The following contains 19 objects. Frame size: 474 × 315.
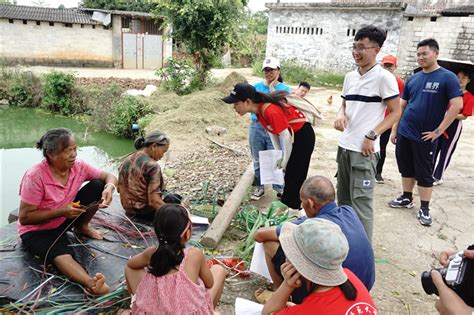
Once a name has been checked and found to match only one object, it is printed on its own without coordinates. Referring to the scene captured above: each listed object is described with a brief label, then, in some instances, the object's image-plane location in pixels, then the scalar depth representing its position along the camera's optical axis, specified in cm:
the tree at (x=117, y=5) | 2523
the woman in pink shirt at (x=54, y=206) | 272
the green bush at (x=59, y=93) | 1306
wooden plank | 347
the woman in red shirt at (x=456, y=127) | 456
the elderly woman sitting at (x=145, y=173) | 333
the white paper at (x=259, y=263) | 280
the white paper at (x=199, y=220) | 390
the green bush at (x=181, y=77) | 1314
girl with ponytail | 196
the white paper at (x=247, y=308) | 229
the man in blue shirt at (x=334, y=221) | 223
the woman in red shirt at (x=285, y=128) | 343
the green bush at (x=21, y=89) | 1394
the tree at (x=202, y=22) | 1176
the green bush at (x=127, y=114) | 1099
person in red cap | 498
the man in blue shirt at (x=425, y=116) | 392
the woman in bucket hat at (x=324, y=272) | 164
